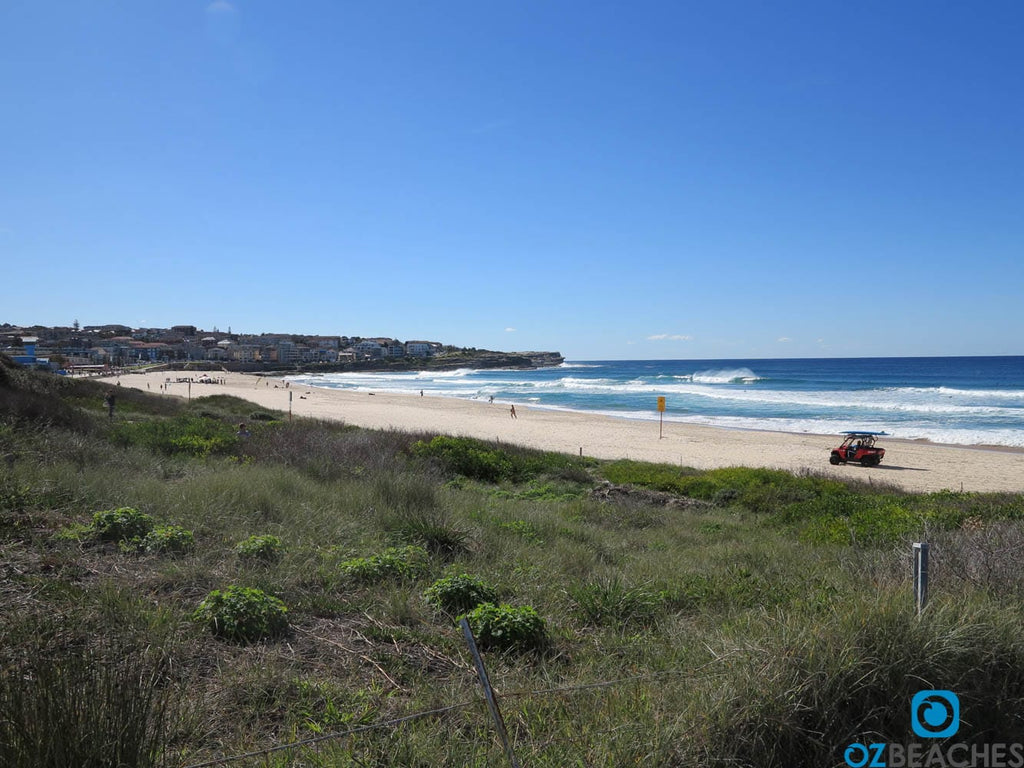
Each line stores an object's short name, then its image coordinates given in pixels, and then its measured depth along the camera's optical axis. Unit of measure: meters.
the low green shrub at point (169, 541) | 5.46
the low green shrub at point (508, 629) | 4.22
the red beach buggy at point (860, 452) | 24.50
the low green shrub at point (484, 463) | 15.79
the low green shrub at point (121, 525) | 5.63
